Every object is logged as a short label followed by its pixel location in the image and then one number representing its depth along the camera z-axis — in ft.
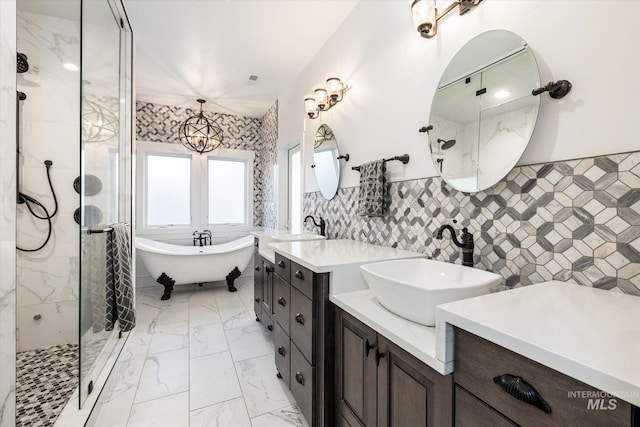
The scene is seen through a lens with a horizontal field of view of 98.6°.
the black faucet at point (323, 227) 8.83
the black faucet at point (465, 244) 4.14
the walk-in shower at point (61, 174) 6.48
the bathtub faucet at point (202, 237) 14.77
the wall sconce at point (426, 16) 4.87
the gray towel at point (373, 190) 6.13
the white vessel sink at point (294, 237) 8.08
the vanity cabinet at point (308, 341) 4.44
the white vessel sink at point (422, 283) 3.01
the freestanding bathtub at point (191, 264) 11.56
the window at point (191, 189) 14.17
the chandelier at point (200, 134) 13.65
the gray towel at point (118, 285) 6.63
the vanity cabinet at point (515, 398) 1.58
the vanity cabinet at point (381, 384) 2.68
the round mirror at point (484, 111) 3.65
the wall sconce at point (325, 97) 7.91
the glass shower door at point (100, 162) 5.30
